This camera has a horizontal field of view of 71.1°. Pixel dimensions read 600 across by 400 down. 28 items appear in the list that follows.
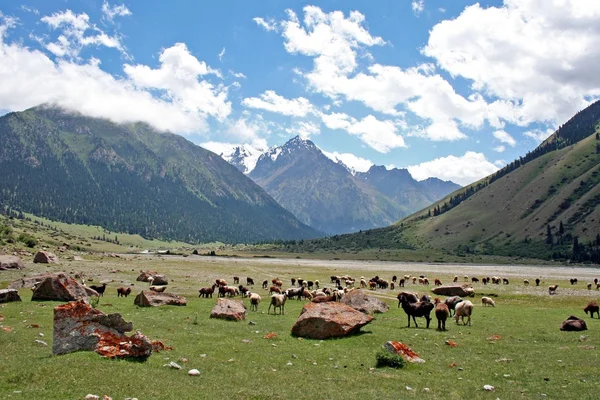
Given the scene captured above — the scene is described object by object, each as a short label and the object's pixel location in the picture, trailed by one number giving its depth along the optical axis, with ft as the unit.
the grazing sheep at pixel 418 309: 94.32
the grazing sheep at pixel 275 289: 162.49
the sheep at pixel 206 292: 150.30
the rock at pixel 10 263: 191.37
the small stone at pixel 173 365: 54.03
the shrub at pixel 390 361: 58.95
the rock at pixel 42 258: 234.42
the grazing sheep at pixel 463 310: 100.01
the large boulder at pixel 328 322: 79.20
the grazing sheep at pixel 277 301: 116.57
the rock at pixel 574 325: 89.15
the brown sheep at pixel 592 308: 113.19
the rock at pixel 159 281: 179.32
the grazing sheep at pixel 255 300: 121.49
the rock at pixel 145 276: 190.07
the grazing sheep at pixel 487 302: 143.11
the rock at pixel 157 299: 114.11
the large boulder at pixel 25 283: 142.51
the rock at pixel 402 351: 61.62
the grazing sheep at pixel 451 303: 117.91
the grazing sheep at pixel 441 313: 89.56
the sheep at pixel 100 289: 135.03
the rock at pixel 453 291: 179.52
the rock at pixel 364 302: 117.44
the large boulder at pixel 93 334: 55.98
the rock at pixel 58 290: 112.88
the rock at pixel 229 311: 98.18
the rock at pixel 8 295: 105.41
